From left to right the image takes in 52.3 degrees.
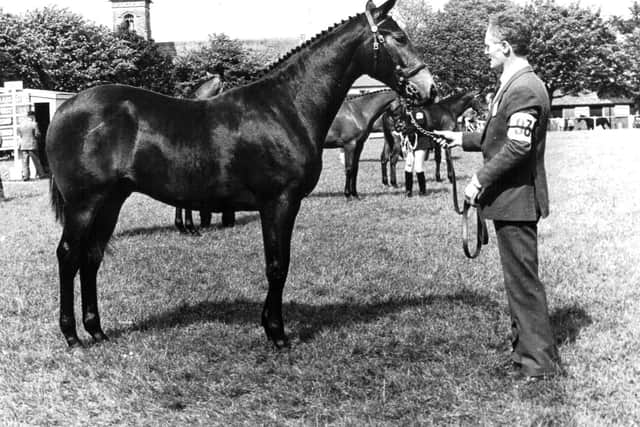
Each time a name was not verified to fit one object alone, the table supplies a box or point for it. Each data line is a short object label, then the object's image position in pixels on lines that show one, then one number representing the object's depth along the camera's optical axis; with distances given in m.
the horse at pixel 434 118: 16.41
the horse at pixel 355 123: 15.38
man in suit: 4.47
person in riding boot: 14.99
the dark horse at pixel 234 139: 5.32
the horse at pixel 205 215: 10.70
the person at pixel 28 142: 22.05
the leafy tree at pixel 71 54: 57.25
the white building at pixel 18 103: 25.39
